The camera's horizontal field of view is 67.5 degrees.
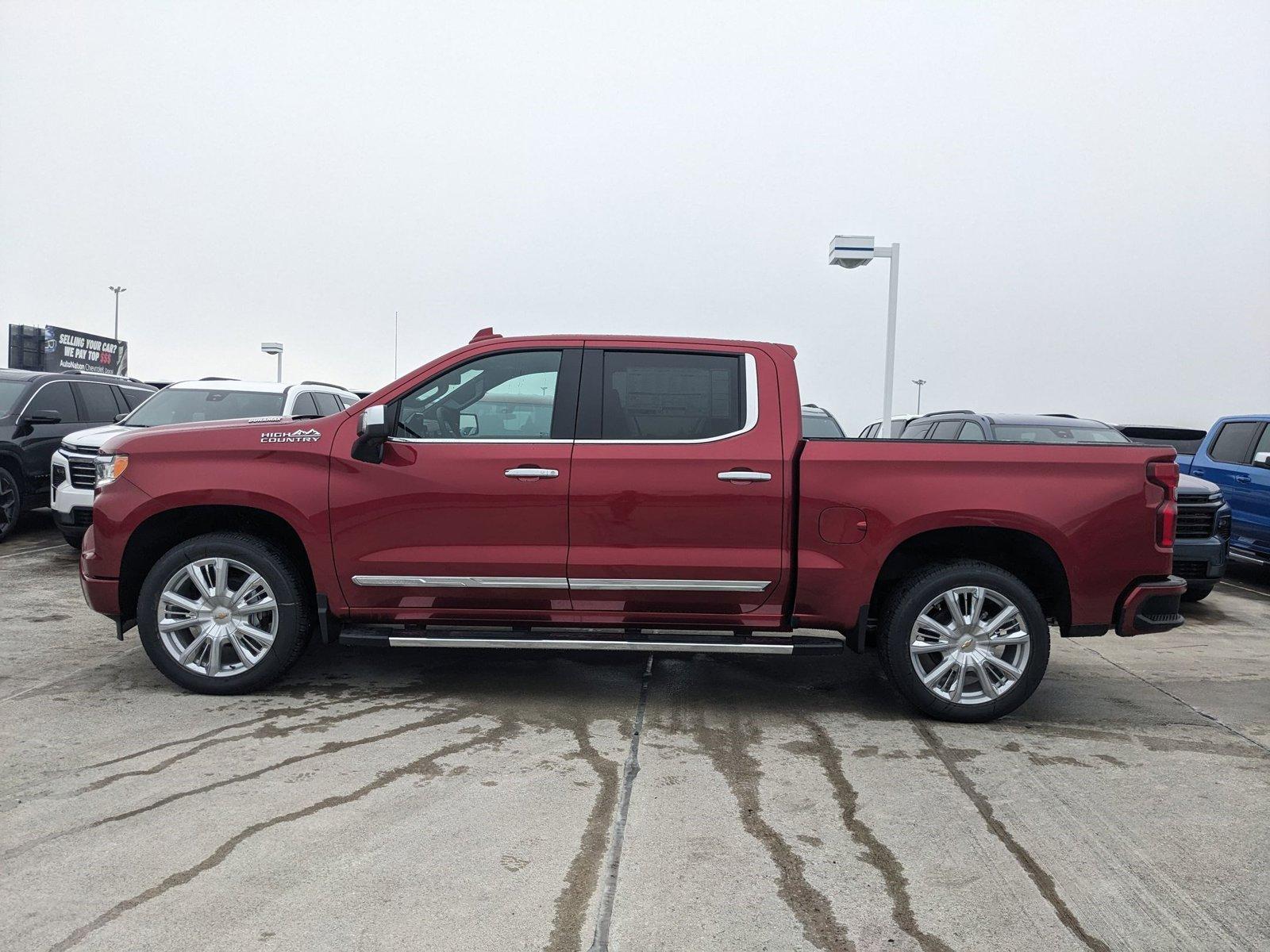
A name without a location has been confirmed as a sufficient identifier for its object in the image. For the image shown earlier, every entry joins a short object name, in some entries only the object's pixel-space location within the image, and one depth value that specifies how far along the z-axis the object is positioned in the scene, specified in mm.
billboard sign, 44781
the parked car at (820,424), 12031
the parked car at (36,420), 10195
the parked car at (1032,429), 9430
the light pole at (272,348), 26250
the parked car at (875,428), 13548
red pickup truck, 4730
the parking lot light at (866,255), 13617
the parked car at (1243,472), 9406
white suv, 8898
